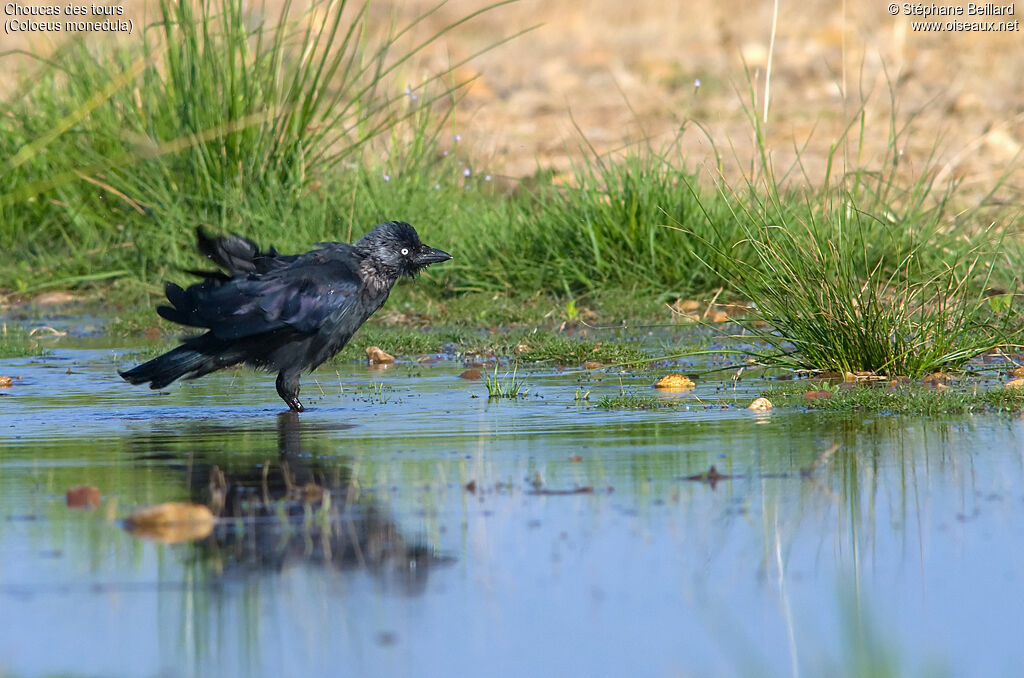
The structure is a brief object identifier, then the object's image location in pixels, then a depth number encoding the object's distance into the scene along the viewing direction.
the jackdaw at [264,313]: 14.29
